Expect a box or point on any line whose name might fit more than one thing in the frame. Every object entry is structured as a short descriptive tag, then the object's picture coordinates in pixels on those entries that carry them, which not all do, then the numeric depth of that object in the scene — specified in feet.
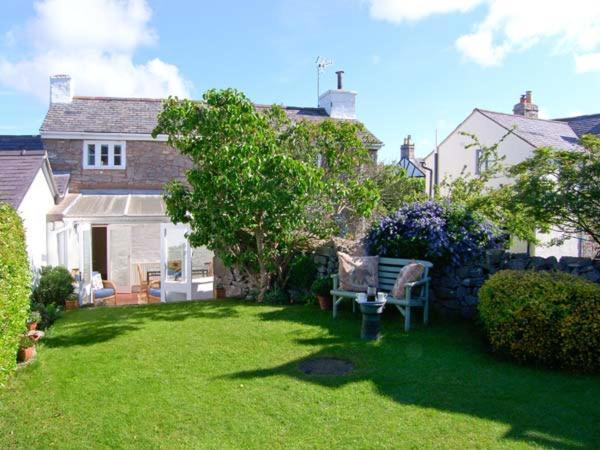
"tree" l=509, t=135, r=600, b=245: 25.90
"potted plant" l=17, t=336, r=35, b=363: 24.40
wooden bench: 29.37
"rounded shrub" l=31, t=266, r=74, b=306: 41.25
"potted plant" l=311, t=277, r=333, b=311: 36.52
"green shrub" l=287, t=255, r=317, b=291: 40.16
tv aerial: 76.89
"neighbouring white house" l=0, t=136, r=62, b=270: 36.83
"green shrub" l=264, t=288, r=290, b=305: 39.55
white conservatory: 49.34
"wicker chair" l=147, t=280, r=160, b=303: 52.34
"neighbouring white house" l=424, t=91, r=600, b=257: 74.58
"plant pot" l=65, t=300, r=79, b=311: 41.70
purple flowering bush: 32.17
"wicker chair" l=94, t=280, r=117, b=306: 53.93
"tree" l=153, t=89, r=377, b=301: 33.73
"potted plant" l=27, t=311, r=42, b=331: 29.76
